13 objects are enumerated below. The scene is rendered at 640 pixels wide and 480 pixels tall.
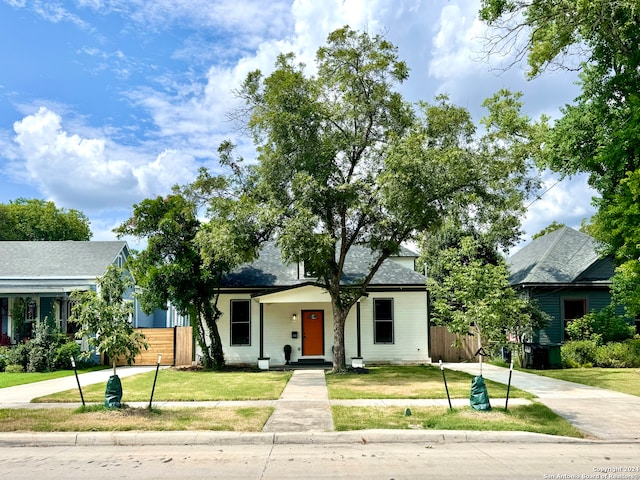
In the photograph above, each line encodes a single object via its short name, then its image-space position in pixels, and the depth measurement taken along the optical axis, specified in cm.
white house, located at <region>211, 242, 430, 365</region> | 2270
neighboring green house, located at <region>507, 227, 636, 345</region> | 2373
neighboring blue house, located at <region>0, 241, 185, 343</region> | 2245
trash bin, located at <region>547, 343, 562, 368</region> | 2120
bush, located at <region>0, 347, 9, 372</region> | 2070
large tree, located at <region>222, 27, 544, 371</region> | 1627
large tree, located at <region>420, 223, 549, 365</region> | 1183
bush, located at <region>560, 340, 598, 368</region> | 2138
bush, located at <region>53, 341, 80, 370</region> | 2059
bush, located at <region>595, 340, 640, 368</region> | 2086
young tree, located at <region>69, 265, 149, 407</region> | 1090
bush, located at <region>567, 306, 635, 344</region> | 2202
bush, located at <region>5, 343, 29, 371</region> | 2047
